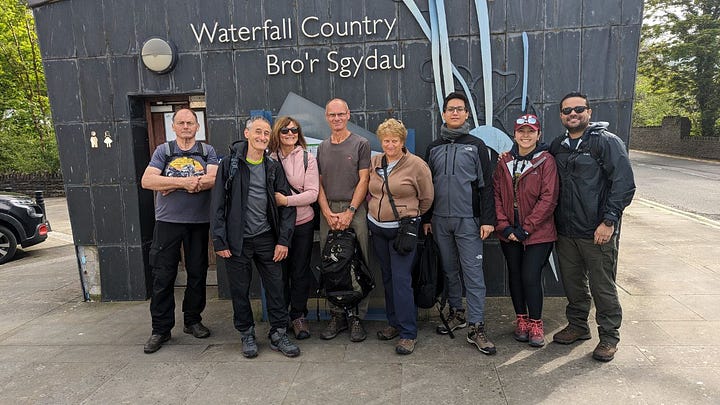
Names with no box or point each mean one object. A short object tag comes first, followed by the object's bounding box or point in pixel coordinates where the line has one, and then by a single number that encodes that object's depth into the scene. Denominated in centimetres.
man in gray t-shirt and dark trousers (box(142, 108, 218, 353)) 378
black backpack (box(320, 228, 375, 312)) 381
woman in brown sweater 358
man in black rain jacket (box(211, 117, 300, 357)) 358
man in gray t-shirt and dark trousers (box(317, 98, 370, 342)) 381
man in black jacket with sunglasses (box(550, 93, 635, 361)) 338
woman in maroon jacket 357
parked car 805
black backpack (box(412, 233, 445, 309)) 382
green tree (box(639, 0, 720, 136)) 2347
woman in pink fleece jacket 377
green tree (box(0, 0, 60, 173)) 1811
